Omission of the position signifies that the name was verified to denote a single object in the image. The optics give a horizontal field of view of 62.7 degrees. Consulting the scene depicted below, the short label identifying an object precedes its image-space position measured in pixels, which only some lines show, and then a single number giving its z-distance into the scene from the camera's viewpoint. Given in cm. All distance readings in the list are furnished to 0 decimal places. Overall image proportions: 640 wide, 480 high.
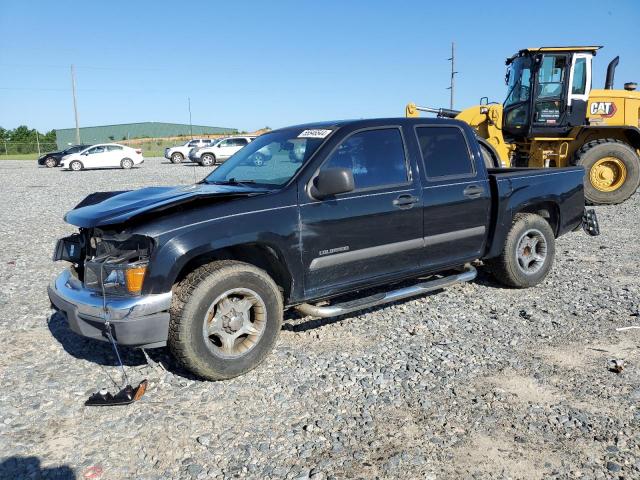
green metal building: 7669
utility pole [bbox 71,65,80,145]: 5541
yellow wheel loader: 1170
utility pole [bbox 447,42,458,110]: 4191
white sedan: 3092
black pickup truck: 352
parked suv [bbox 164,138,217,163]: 3634
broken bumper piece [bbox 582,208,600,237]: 646
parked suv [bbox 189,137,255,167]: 3155
